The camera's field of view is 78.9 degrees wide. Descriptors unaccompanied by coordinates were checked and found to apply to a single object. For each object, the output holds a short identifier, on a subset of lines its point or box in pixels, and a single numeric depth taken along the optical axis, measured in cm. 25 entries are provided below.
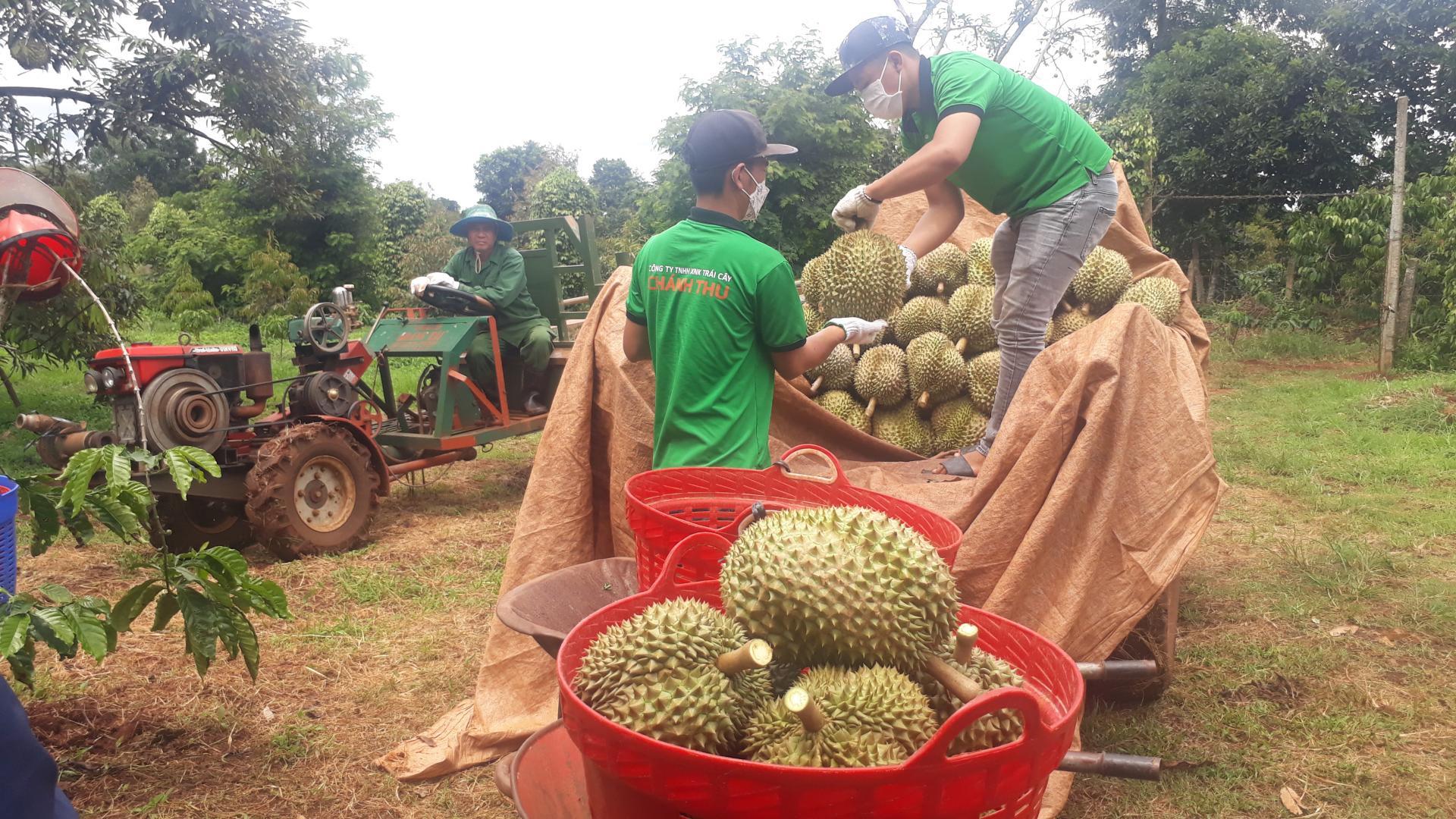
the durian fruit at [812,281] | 381
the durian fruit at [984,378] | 378
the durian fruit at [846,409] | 399
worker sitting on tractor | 634
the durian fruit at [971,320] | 392
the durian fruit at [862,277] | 363
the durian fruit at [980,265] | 412
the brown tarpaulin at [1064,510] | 243
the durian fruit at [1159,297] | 378
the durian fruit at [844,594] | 123
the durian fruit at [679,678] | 113
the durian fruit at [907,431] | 394
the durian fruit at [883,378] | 393
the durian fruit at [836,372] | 402
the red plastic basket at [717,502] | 176
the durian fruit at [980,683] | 115
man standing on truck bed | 313
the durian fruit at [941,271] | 424
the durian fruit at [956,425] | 378
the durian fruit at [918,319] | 412
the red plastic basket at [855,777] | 95
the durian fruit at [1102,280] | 395
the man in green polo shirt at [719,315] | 247
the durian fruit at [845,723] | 110
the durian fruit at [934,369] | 384
